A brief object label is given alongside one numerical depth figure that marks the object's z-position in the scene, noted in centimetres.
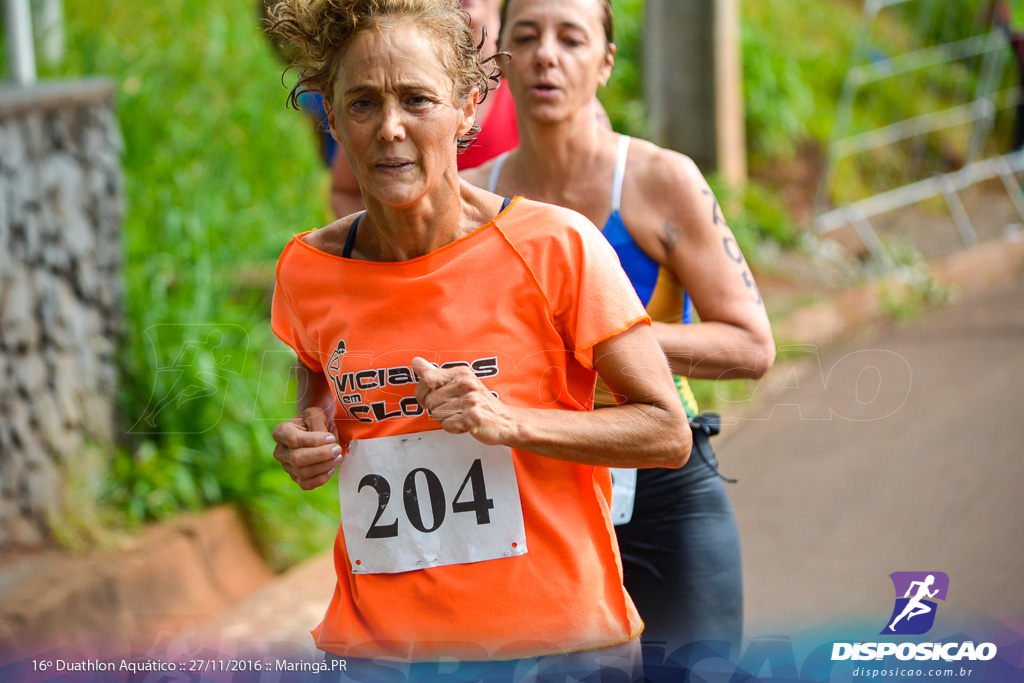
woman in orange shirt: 600
